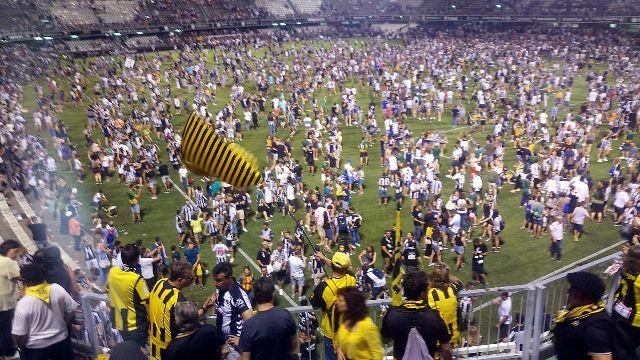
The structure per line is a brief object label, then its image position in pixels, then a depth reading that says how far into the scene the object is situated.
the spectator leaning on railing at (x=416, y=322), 4.13
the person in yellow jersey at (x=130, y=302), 4.81
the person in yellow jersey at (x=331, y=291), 4.84
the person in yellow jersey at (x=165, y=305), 4.25
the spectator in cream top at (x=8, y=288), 5.42
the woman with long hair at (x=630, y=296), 4.62
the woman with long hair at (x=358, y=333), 3.98
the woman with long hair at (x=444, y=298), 4.62
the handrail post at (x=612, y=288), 6.07
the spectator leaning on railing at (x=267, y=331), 4.08
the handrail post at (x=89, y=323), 5.50
